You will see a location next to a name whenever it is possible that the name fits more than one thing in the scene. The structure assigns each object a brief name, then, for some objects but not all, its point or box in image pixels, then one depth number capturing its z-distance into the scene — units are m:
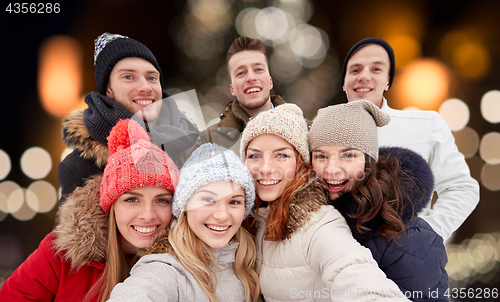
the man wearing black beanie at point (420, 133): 1.95
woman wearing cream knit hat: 1.04
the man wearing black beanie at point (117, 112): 1.72
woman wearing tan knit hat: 1.27
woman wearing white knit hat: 1.21
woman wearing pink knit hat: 1.37
